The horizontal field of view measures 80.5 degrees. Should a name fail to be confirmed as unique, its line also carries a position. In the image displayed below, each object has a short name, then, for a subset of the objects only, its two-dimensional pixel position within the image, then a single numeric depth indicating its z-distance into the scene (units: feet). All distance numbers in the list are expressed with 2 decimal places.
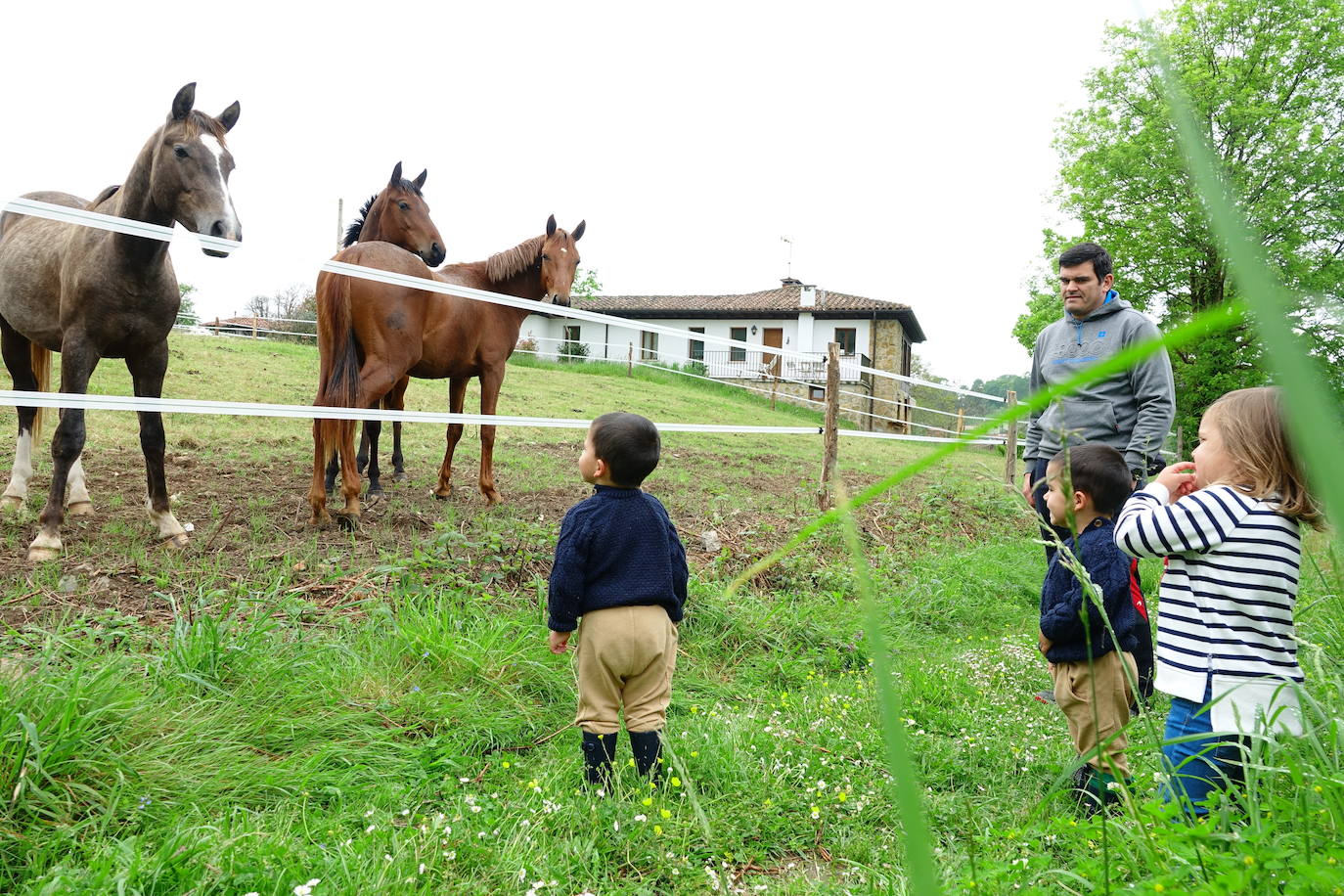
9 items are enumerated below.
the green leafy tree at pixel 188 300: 121.60
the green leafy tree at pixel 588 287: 161.79
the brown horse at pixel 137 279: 12.55
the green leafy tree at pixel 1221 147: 55.57
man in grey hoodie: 11.14
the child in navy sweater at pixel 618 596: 8.18
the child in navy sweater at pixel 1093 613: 8.02
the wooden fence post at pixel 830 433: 20.89
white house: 113.50
